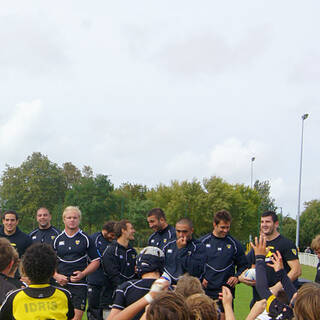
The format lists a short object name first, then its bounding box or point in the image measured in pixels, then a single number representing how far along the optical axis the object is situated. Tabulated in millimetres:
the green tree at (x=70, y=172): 72625
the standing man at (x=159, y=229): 7907
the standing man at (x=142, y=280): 3914
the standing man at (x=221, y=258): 7434
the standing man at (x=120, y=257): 7281
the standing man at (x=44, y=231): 8531
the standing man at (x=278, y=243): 6695
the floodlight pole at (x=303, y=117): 35188
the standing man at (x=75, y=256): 7387
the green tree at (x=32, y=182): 57875
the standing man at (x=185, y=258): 7035
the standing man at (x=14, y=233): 8078
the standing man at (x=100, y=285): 7898
